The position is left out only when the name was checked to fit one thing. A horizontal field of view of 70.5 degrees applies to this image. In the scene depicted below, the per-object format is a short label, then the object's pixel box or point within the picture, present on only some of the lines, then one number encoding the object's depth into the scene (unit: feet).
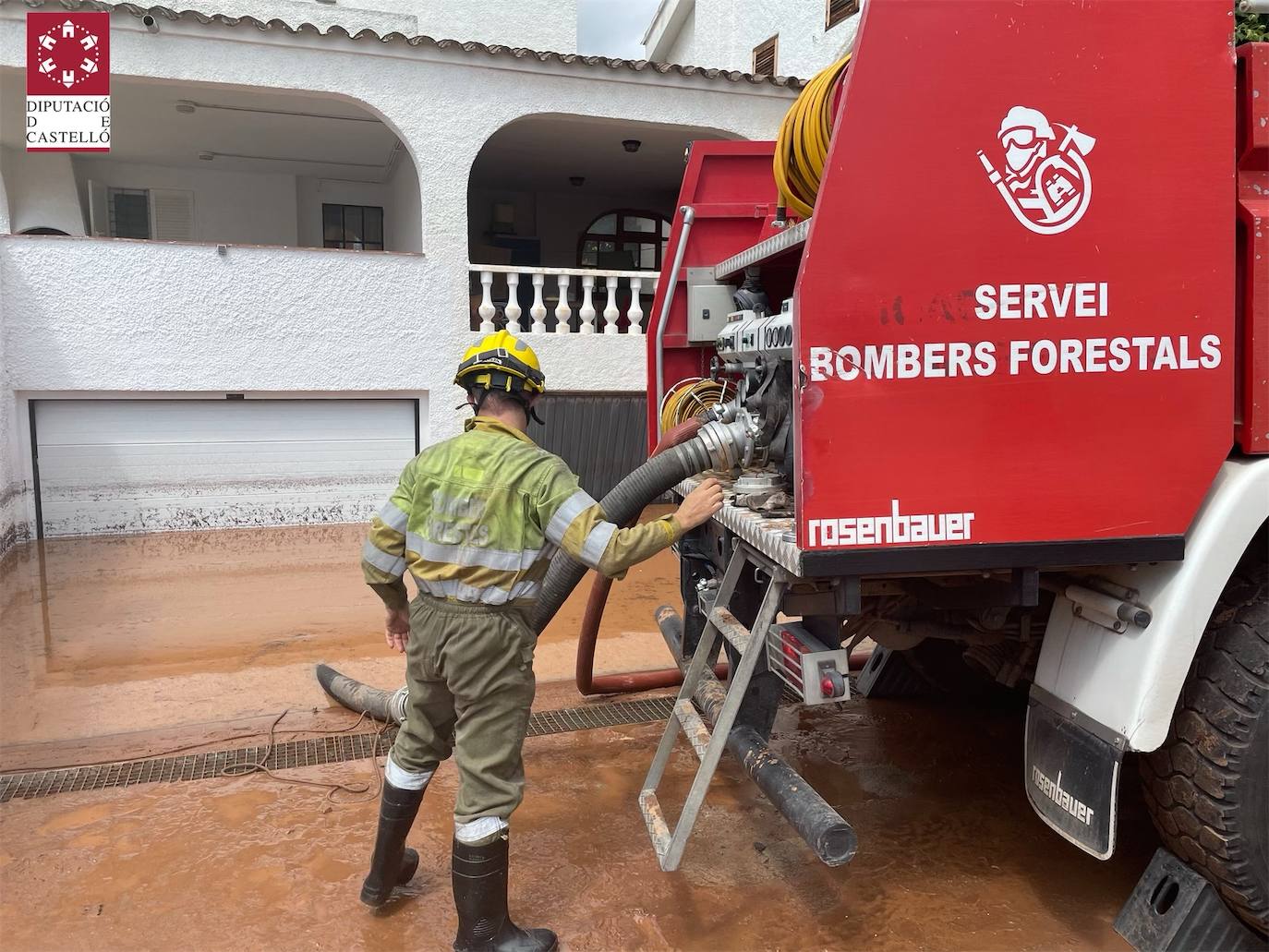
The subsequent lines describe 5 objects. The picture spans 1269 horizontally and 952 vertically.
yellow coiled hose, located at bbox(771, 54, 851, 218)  8.28
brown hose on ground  11.55
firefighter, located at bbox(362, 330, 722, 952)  8.27
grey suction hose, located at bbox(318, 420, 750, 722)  9.99
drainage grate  12.09
